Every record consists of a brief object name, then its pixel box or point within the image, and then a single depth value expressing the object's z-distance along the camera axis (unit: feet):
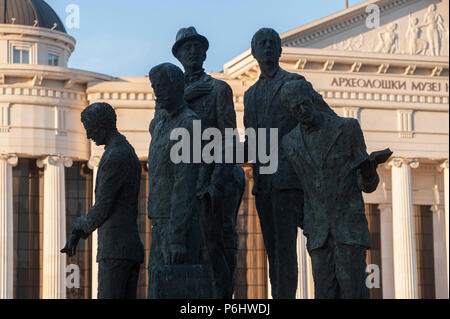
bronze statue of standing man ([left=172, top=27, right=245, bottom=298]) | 42.32
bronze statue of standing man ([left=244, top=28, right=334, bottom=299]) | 42.70
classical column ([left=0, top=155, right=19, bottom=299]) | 143.43
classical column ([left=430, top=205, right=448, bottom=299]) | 167.73
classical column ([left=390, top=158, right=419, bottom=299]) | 155.22
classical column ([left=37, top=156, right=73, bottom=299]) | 144.36
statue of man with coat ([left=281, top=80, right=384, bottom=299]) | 35.76
